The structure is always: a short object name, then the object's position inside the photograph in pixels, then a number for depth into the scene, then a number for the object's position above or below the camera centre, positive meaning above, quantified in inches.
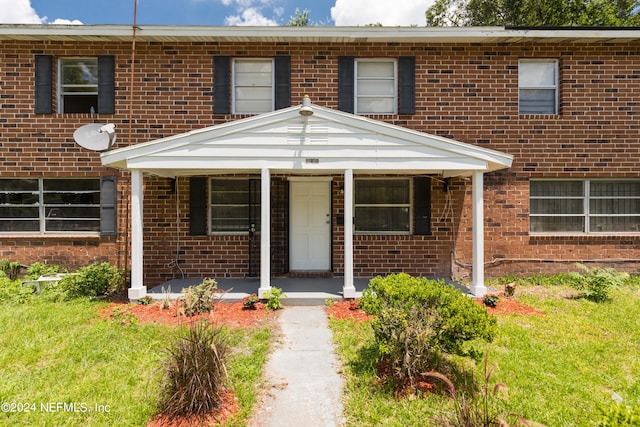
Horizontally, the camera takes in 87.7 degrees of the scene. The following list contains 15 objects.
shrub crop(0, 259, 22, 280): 302.4 -51.6
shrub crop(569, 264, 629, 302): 248.3 -53.5
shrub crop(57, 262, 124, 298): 259.9 -56.2
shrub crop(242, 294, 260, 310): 230.8 -62.5
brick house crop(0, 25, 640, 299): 307.7 +66.4
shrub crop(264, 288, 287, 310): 233.5 -61.1
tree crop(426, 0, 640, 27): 536.4 +351.9
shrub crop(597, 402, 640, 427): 74.6 -46.7
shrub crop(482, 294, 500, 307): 233.5 -61.9
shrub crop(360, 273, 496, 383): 132.2 -46.1
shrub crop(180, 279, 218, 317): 216.6 -57.2
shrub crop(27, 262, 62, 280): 297.9 -53.0
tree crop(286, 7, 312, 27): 850.8 +493.7
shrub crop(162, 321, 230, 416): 116.3 -58.2
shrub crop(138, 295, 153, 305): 240.5 -64.4
